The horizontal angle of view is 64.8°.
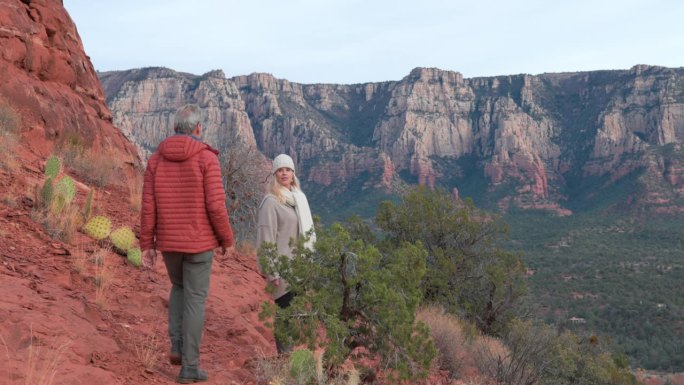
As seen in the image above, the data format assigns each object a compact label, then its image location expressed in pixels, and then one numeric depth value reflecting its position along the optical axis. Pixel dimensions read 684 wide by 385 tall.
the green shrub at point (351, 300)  4.48
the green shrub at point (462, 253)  13.44
